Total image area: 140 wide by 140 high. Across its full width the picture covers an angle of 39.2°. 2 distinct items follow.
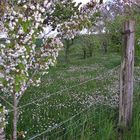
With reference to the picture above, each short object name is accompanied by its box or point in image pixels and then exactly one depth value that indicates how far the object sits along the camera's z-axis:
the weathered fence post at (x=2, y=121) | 1.64
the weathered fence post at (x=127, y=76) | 2.77
